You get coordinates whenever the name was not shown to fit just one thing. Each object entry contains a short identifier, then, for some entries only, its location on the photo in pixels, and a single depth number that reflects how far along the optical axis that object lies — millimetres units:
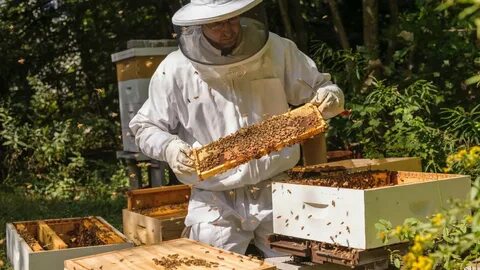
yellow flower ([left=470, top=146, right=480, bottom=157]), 1728
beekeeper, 3264
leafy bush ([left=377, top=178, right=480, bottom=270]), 1559
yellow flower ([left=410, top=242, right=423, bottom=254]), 1559
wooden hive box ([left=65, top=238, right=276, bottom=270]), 2502
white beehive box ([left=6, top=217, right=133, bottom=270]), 3287
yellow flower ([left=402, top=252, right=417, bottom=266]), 1568
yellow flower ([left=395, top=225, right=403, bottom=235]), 1752
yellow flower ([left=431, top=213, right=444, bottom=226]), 1568
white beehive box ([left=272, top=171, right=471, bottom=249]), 2535
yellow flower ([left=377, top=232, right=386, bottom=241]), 1934
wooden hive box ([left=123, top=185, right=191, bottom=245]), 3738
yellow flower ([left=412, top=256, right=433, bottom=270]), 1530
